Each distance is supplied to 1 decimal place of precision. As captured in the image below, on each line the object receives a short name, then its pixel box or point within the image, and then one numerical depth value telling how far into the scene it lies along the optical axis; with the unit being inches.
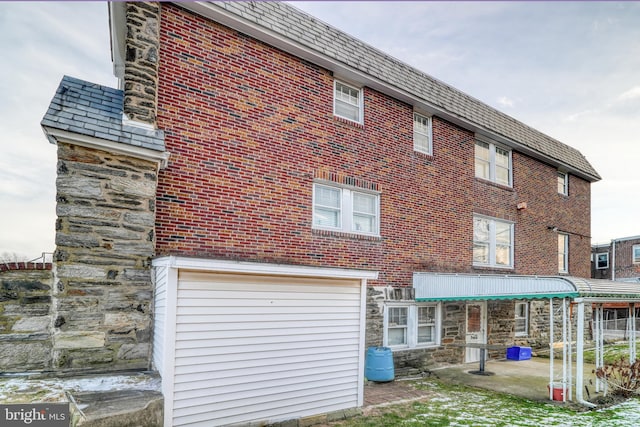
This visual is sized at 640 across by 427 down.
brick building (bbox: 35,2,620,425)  236.1
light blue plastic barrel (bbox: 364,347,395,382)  351.9
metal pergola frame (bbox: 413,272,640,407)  297.4
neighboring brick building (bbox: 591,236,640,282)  1161.4
